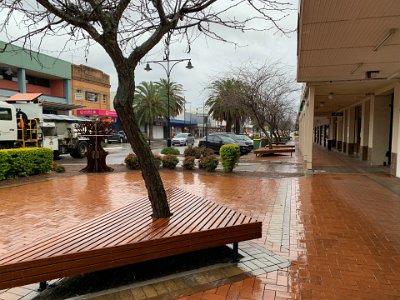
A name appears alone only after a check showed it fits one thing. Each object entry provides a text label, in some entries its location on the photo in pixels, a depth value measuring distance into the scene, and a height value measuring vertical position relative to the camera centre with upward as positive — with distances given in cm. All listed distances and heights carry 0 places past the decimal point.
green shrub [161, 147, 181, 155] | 1908 -139
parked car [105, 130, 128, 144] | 3883 -141
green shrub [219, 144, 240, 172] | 1179 -103
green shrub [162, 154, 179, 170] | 1295 -135
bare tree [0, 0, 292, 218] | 353 +107
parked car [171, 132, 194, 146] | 3644 -142
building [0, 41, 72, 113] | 2517 +431
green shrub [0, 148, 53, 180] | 955 -108
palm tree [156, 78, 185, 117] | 4472 +440
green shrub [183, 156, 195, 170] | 1267 -138
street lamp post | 1991 +378
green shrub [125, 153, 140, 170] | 1284 -137
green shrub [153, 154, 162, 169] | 1314 -128
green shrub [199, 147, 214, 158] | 1448 -110
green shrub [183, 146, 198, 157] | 1521 -111
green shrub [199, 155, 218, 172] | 1209 -131
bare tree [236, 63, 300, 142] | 2130 +213
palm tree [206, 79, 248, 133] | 2298 +218
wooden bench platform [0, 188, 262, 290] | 278 -112
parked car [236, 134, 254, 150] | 2406 -106
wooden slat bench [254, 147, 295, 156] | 1898 -136
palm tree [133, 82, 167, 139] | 4338 +323
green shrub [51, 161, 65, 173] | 1161 -147
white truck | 1472 -14
